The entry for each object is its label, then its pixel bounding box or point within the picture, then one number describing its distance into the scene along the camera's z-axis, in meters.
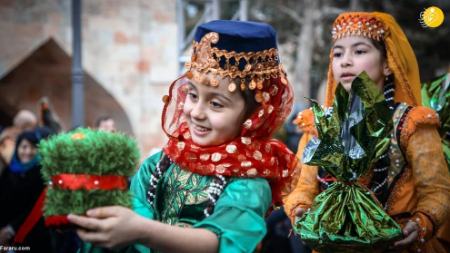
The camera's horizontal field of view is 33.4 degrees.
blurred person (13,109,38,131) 8.01
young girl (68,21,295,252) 2.76
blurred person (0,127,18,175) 7.68
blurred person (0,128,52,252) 5.56
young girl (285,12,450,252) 3.47
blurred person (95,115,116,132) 7.40
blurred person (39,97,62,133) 8.82
